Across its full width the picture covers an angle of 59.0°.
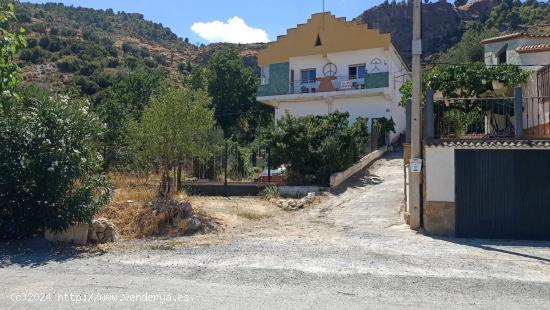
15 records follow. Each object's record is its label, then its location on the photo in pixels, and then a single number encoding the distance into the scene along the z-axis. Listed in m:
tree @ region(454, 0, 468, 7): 94.65
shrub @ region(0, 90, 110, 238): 10.97
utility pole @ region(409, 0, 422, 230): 13.17
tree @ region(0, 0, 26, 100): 7.01
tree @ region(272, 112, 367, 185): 18.97
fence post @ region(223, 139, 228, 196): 19.01
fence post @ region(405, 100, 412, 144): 14.05
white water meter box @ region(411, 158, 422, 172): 13.07
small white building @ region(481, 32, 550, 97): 17.23
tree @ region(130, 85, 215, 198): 15.10
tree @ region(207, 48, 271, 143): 41.62
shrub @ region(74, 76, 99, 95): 52.25
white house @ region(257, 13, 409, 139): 30.58
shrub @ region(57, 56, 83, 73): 57.78
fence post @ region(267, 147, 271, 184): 19.80
